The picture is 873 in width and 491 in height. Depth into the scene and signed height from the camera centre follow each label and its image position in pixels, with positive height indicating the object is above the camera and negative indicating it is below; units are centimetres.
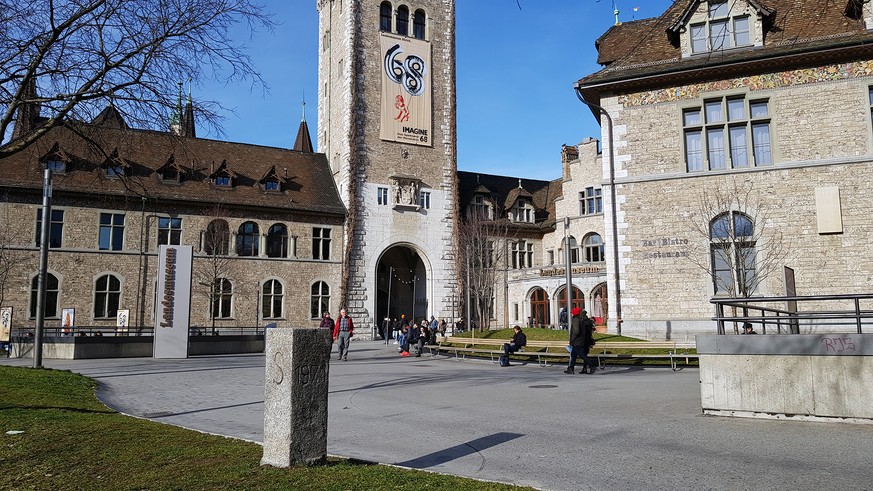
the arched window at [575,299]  4384 +106
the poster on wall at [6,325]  2575 -21
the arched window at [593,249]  4681 +469
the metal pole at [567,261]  2574 +216
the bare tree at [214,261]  3728 +324
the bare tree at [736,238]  2206 +256
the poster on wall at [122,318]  3369 +3
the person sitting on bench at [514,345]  2039 -93
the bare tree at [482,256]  4625 +424
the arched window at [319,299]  4072 +111
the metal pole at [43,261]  1833 +167
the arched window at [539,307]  4625 +57
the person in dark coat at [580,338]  1695 -59
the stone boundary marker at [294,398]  609 -76
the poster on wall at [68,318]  3272 +5
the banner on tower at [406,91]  4309 +1482
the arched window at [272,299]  3931 +110
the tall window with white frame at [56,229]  3500 +477
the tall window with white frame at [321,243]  4144 +461
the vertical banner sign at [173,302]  2462 +60
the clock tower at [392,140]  4159 +1155
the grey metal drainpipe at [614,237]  2425 +285
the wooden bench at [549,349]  1845 -112
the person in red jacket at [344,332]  2228 -52
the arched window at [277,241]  4016 +465
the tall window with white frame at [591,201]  4659 +806
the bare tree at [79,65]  1020 +399
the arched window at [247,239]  3919 +466
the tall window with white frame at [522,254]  5116 +474
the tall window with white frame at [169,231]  3750 +498
